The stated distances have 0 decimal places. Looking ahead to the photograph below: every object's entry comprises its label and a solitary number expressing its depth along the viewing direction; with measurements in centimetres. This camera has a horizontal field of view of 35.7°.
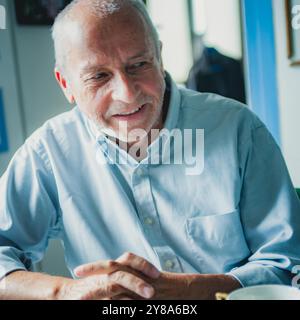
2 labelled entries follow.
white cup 56
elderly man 78
